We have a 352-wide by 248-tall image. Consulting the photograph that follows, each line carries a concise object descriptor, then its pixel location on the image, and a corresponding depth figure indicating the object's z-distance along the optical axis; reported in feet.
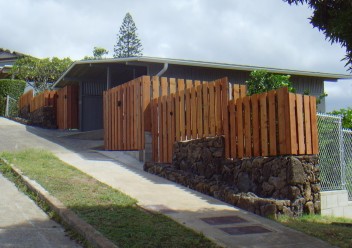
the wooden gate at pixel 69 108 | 66.23
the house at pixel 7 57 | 120.88
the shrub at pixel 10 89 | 86.74
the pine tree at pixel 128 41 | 157.07
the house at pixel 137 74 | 50.78
